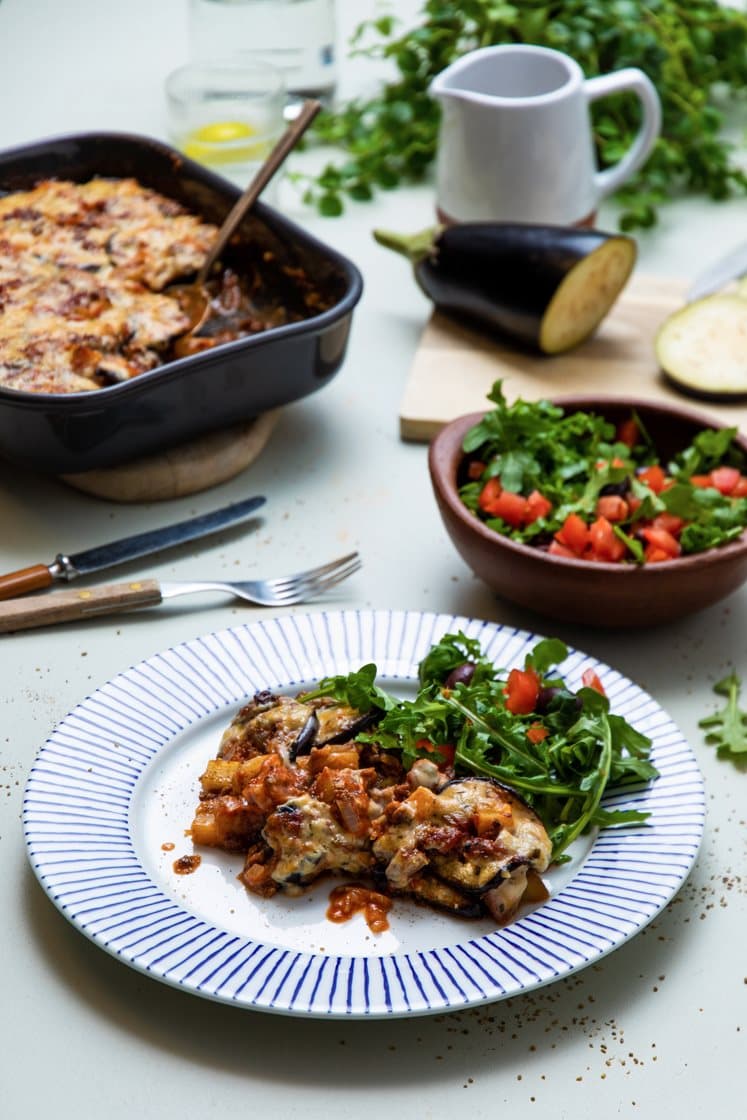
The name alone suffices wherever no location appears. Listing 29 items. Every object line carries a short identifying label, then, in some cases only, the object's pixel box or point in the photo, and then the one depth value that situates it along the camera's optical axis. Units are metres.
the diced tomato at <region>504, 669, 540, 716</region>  0.93
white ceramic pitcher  1.26
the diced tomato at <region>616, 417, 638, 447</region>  1.09
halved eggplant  1.22
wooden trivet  1.12
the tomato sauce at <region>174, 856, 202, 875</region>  0.88
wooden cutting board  1.19
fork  1.03
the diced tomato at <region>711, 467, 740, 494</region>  1.04
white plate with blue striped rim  0.82
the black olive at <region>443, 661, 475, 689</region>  0.93
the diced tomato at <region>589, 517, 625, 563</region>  1.00
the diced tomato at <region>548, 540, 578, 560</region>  1.01
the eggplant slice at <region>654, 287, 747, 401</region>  1.20
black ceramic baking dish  1.04
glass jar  1.44
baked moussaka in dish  1.08
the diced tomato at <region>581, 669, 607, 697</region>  0.93
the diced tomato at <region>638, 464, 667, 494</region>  1.04
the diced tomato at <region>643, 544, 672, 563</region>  1.00
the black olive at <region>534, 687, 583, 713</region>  0.92
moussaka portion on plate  0.86
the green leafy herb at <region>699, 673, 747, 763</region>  0.97
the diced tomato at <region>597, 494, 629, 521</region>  1.02
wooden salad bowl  0.99
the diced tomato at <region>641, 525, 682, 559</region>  1.00
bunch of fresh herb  1.42
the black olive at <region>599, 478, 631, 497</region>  1.04
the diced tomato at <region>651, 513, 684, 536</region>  1.01
